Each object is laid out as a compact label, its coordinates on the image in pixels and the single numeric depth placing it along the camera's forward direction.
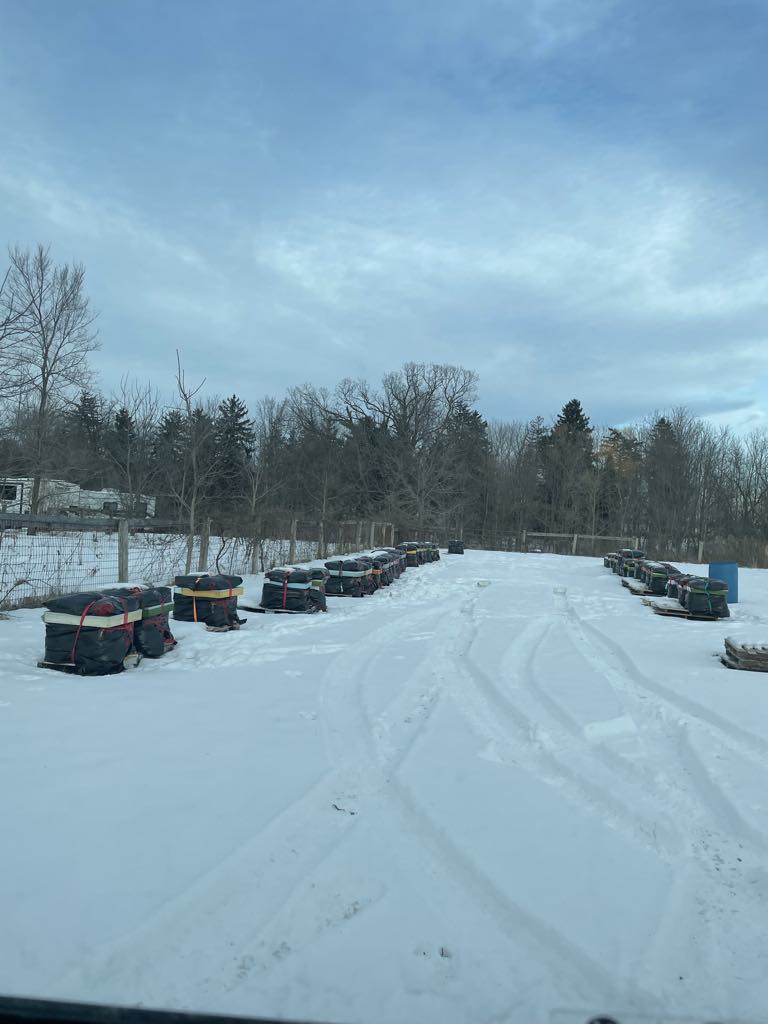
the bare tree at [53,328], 25.22
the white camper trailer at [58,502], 24.88
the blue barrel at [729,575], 16.61
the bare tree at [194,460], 14.36
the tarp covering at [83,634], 6.90
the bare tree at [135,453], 23.66
